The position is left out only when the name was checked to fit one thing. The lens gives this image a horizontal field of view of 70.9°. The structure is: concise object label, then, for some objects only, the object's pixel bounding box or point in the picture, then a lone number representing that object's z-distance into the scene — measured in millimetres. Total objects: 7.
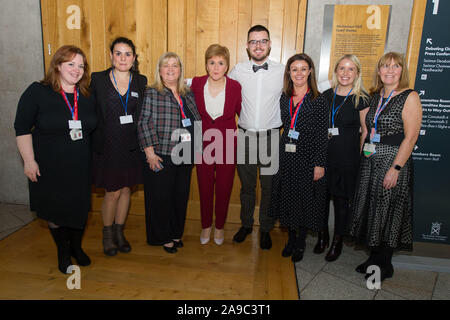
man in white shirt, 2779
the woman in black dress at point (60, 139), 2201
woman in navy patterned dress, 2521
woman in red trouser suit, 2668
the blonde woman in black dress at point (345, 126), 2543
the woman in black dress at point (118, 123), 2475
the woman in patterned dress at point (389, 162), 2287
